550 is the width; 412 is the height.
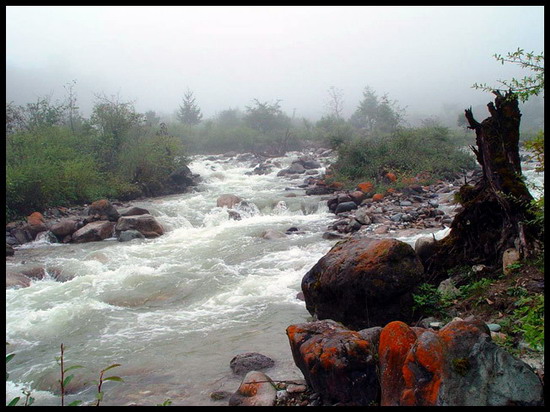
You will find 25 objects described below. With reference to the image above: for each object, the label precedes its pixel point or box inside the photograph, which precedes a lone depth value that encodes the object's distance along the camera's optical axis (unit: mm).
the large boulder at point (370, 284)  5152
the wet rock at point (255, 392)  3711
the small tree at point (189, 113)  51650
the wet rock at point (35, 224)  12771
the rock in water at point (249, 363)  4836
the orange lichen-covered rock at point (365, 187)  15998
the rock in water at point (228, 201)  15976
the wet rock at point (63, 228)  12578
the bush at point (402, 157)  18797
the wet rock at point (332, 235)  11164
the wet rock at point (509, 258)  4714
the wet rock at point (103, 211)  14266
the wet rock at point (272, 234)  11797
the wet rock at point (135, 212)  14203
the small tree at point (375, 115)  42719
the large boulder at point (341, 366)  3303
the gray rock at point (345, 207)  14297
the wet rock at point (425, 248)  6215
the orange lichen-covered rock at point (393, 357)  2980
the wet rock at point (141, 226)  12812
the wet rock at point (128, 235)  12312
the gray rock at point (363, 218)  11961
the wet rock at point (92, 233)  12414
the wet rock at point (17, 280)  8500
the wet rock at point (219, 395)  4223
